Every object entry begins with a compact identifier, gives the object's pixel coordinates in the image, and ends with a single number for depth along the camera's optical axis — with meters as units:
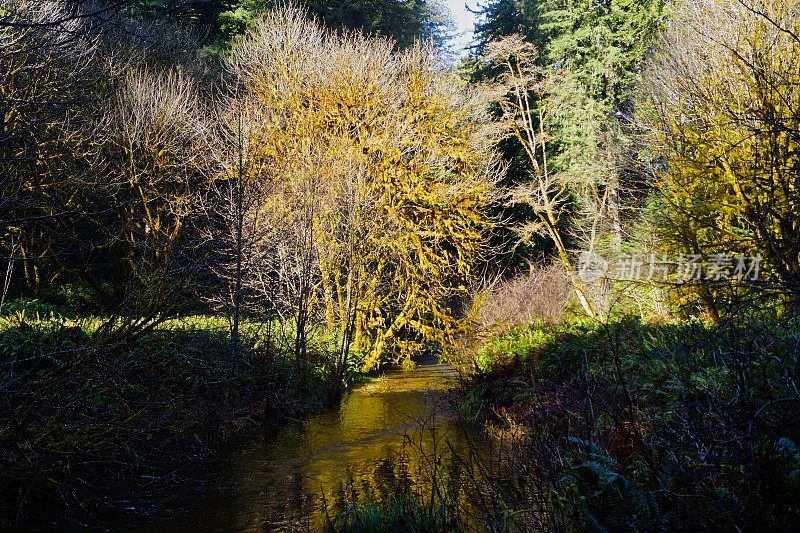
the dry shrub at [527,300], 14.48
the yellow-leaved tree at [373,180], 14.73
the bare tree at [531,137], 17.45
